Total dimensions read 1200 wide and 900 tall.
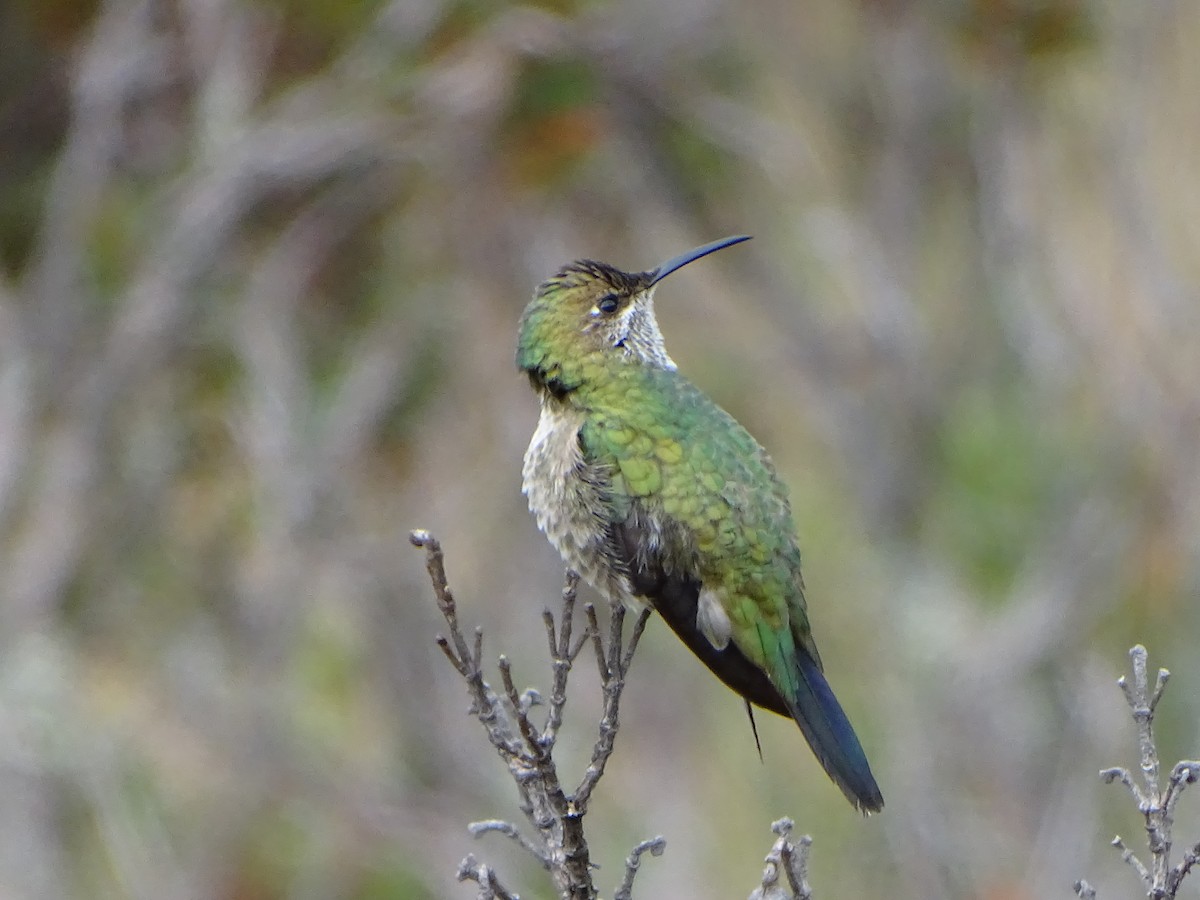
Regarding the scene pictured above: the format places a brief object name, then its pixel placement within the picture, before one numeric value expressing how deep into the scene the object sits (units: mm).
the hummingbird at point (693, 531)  7090
